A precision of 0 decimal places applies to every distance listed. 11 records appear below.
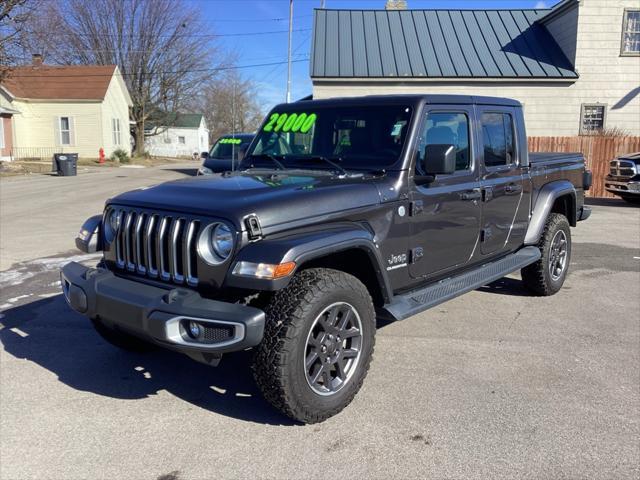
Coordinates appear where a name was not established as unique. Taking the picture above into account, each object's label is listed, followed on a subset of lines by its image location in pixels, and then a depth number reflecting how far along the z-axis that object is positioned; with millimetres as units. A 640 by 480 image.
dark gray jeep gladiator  3025
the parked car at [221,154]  13047
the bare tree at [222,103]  41781
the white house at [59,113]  33666
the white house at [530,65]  19031
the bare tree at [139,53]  43156
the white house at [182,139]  56531
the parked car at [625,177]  13902
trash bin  24359
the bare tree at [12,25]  24250
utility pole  30300
